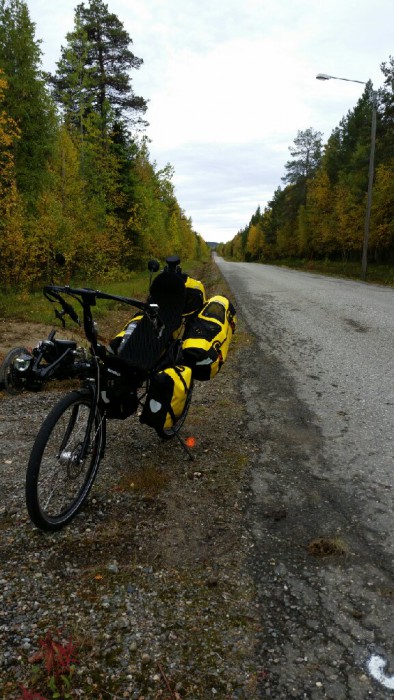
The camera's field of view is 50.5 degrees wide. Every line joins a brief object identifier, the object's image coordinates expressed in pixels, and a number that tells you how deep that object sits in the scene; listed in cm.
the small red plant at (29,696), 174
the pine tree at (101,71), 2231
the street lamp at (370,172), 1902
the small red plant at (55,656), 188
